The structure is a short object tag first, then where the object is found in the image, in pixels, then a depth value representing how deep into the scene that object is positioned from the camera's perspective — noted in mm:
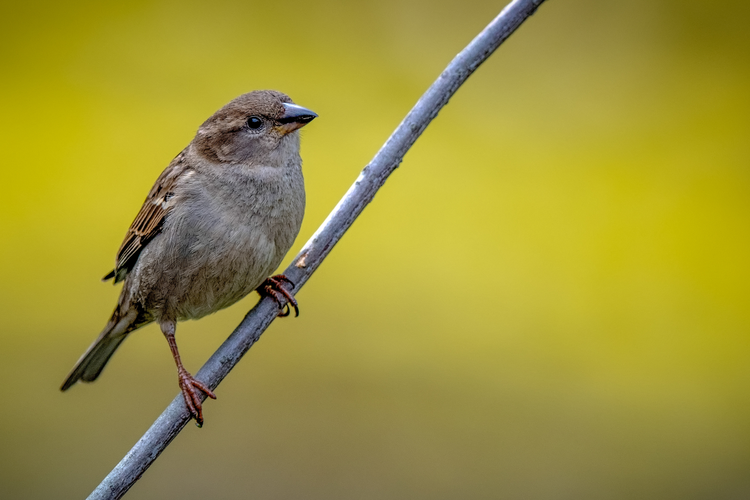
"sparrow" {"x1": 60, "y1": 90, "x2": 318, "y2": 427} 6246
